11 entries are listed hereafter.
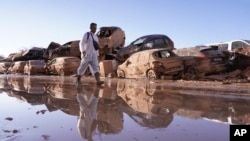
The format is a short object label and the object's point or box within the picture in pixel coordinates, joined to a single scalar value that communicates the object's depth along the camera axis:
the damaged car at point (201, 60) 16.69
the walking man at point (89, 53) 11.53
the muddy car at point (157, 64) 15.85
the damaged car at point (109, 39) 24.66
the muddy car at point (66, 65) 23.98
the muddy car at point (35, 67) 28.39
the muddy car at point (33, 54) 35.16
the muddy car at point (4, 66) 36.43
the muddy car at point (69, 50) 26.98
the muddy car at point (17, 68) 31.41
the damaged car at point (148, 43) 20.69
